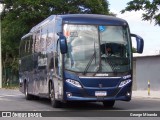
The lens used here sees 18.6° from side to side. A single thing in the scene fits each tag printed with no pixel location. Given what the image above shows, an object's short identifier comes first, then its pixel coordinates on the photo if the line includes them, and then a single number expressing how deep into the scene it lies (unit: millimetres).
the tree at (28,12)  50656
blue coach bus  17500
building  35688
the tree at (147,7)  32750
